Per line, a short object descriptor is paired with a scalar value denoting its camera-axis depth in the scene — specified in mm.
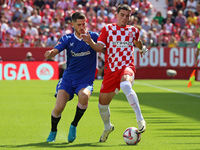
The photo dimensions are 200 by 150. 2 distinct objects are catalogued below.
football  14914
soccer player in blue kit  15430
